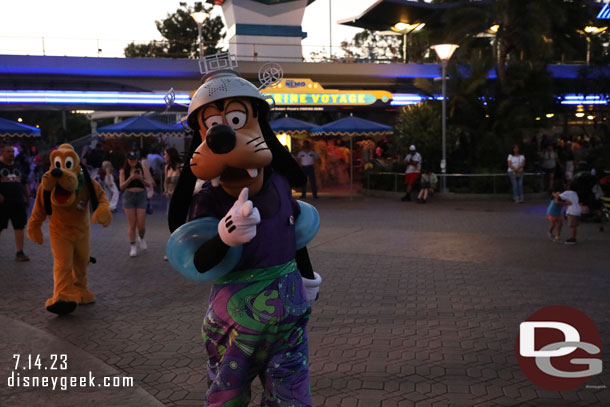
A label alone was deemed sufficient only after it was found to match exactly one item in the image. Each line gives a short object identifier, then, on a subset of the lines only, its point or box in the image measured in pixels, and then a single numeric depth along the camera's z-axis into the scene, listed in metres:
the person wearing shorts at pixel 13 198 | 9.50
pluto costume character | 6.54
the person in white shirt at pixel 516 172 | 18.11
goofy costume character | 2.91
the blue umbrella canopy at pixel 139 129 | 21.50
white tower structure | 32.69
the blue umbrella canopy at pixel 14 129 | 20.92
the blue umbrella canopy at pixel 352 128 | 20.50
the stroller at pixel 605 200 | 12.22
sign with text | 25.59
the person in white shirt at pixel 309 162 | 20.06
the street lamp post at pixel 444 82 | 19.66
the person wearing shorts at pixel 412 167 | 19.02
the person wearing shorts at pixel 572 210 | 10.81
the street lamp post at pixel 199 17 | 25.53
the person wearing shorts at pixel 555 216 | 11.16
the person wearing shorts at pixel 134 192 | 9.59
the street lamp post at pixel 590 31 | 33.09
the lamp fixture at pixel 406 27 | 35.59
